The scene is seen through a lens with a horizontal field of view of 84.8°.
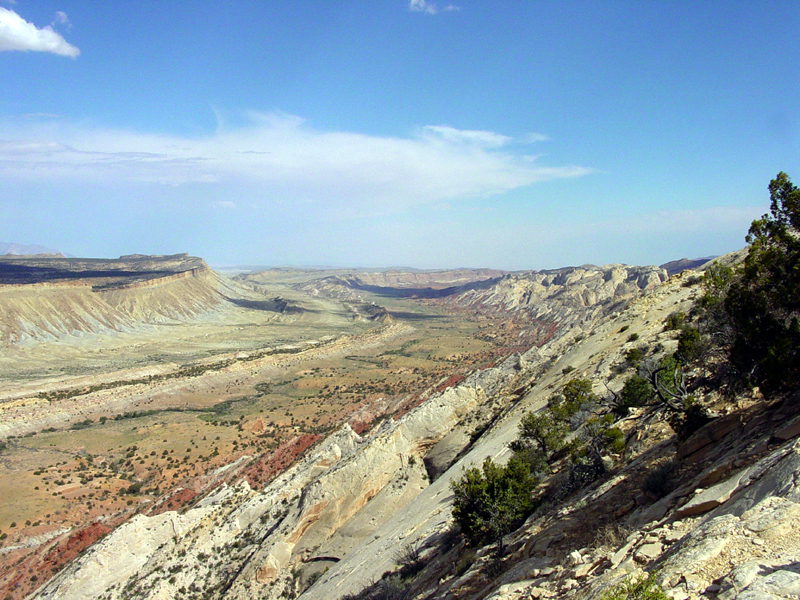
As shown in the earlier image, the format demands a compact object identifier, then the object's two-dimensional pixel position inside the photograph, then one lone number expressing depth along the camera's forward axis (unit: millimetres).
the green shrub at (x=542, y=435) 17641
